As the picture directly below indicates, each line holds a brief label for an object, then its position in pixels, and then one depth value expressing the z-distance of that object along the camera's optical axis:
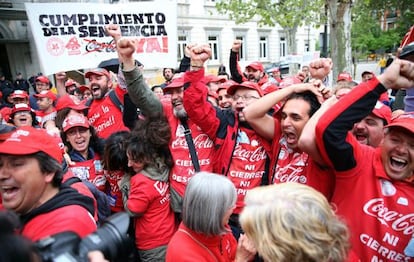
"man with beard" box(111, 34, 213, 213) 2.89
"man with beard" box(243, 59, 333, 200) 2.37
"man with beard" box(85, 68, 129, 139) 4.19
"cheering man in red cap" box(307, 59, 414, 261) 1.77
